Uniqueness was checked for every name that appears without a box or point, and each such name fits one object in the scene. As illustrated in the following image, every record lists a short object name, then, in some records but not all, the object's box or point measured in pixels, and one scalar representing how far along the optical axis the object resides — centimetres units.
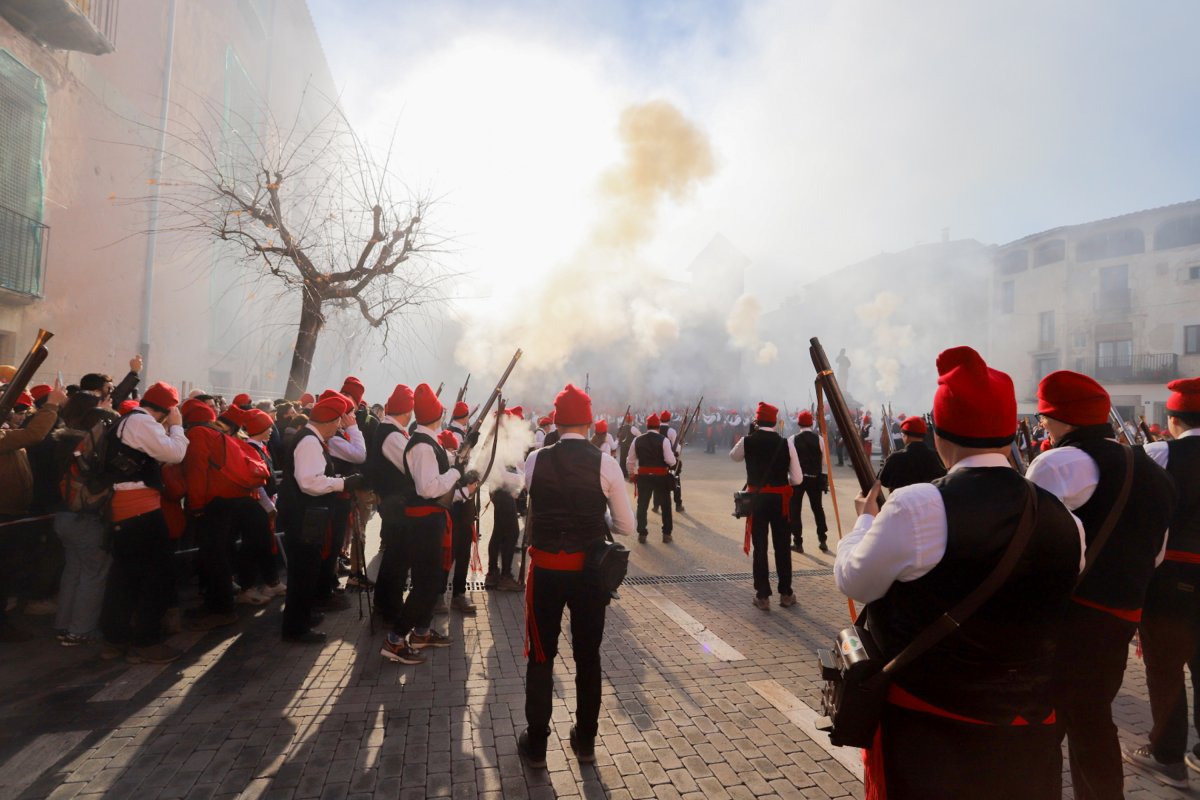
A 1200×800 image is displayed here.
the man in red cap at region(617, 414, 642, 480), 1456
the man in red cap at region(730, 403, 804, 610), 652
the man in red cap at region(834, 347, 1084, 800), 184
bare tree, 1002
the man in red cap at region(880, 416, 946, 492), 509
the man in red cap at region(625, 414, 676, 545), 1011
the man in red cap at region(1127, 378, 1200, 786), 350
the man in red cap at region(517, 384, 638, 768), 354
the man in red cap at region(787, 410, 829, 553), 891
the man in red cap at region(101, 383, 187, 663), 475
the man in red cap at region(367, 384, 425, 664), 501
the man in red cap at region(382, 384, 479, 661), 482
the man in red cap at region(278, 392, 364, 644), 514
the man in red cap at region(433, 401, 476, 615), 628
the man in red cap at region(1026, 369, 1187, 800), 291
